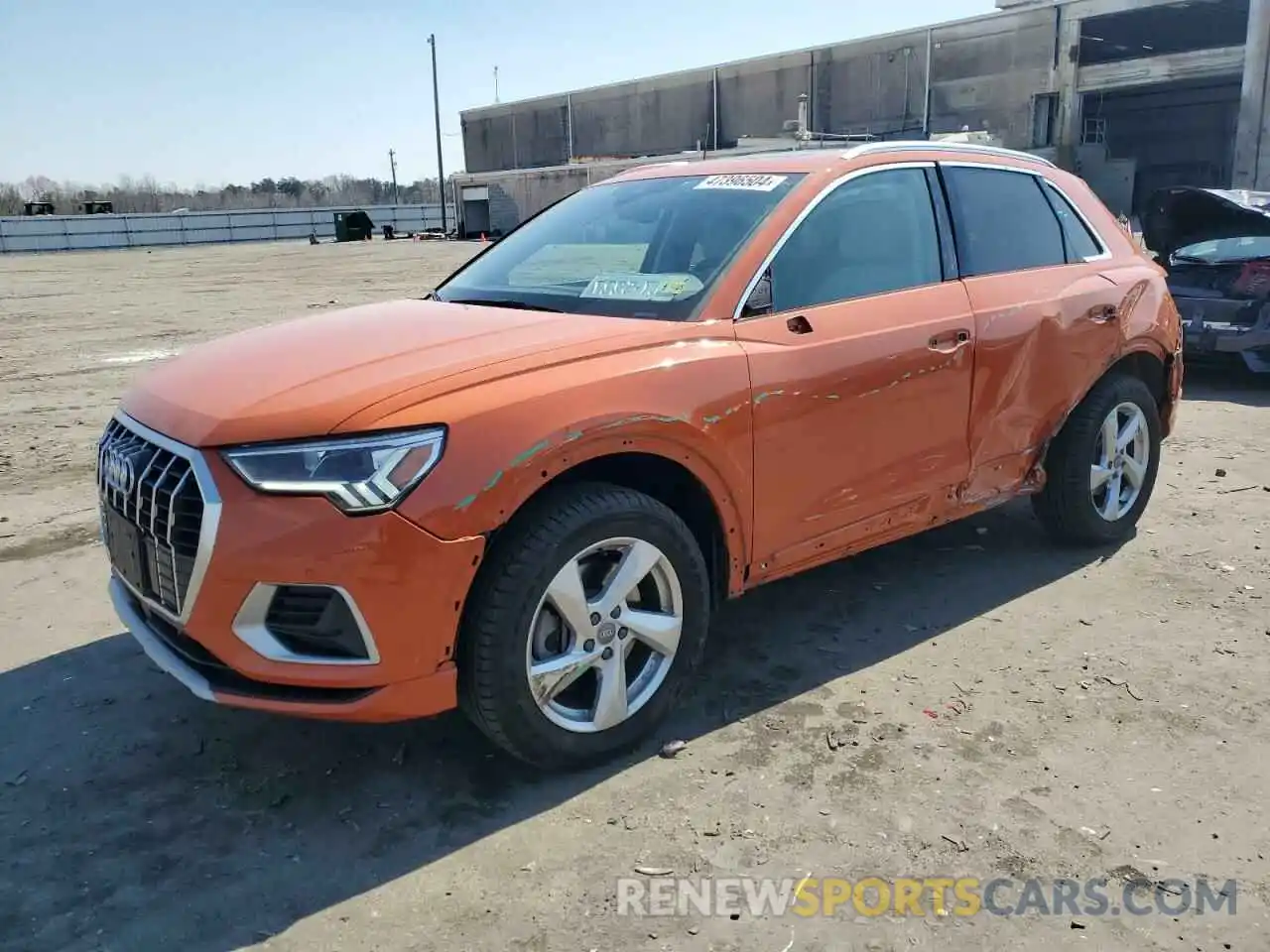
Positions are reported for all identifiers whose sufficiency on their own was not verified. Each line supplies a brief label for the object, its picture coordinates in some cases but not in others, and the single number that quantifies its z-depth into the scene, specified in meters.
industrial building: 37.94
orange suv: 2.67
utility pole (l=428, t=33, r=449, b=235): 58.70
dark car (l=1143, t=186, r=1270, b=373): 8.36
